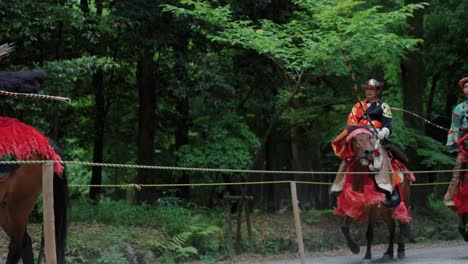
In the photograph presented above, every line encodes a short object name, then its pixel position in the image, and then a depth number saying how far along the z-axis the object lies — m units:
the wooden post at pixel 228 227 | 12.08
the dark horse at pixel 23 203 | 7.36
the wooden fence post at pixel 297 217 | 7.39
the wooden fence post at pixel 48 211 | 4.90
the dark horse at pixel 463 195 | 10.98
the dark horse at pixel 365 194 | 9.45
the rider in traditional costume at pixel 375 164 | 9.77
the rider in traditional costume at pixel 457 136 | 11.10
